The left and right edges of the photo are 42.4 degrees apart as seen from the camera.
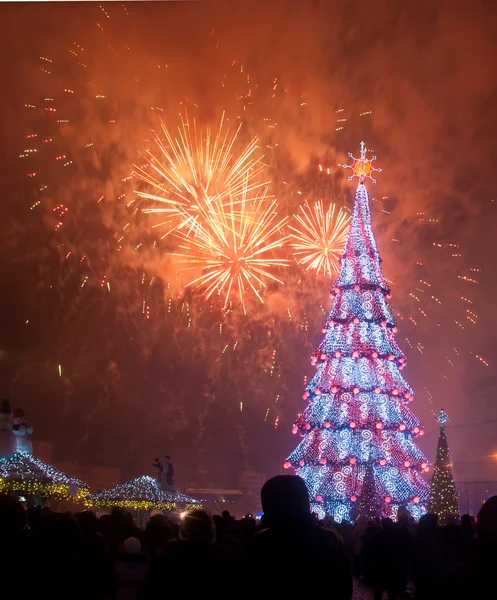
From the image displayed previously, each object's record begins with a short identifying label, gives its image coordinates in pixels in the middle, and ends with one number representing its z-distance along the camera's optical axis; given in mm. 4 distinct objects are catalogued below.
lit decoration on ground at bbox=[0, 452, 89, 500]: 22188
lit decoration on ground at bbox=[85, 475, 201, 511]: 24312
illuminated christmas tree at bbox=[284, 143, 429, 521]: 25266
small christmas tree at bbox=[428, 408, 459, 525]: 25172
